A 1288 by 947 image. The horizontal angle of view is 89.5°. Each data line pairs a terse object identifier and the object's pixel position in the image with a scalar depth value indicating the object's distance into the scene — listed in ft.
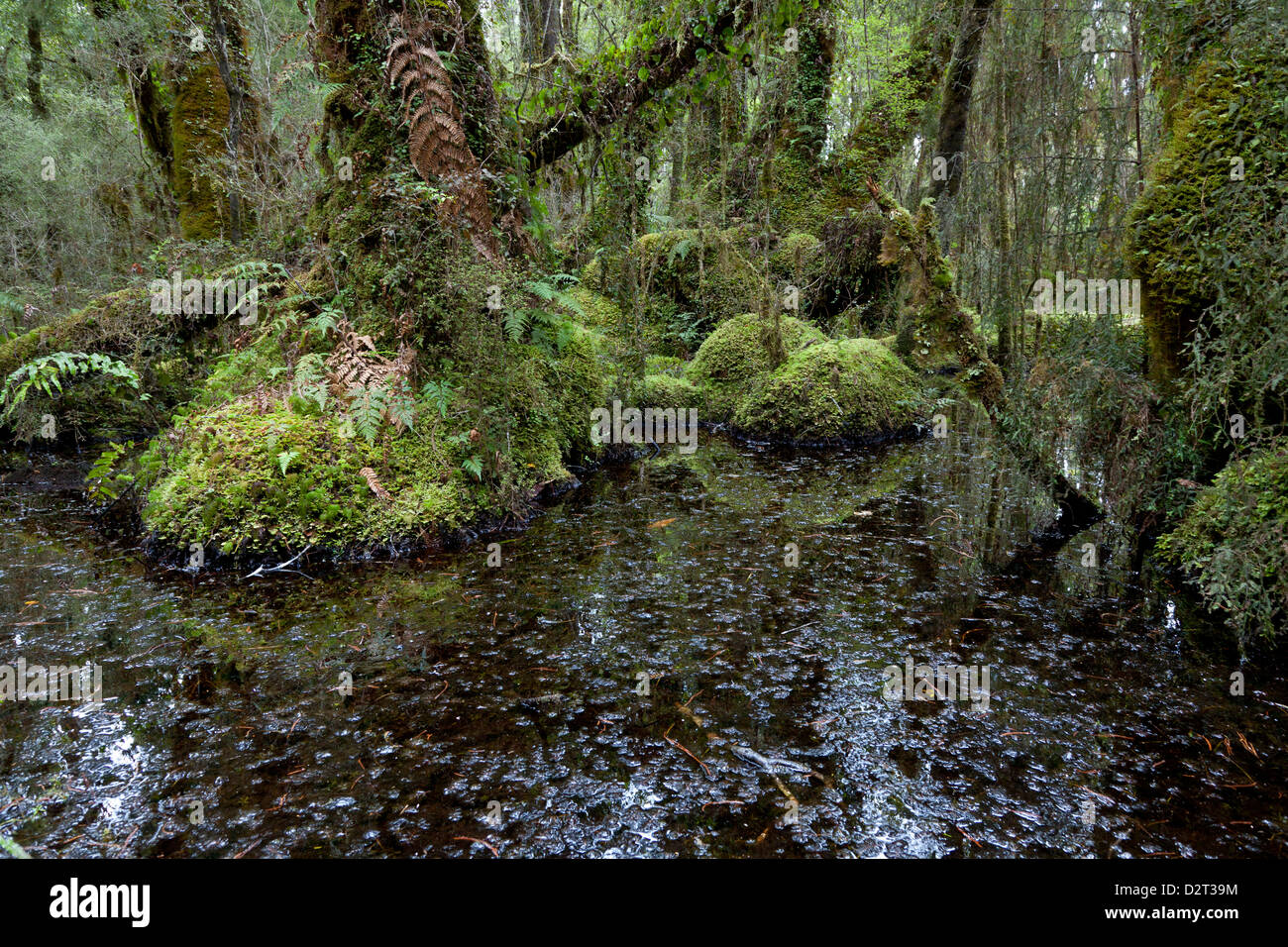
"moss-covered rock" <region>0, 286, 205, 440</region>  26.58
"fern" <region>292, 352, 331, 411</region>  18.16
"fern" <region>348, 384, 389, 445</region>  17.57
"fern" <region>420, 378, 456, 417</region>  19.54
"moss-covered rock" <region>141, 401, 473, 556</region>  16.88
